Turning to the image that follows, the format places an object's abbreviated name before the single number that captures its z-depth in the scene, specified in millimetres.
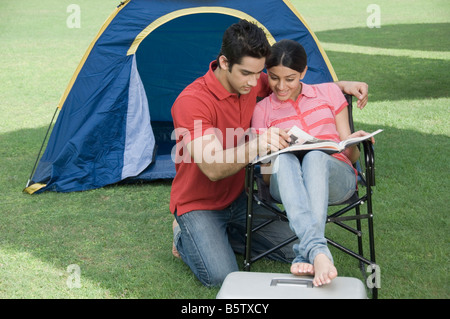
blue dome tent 4059
